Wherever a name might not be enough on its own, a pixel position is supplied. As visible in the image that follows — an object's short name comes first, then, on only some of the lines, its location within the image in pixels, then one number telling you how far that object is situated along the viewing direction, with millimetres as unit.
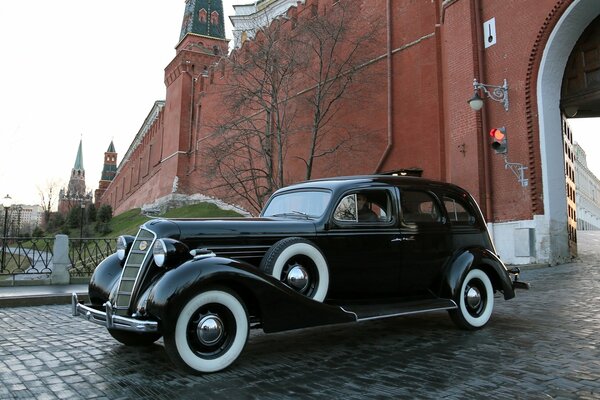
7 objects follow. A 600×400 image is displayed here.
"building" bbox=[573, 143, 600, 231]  48909
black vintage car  3490
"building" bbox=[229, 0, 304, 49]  40062
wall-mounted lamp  12719
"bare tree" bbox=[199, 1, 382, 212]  21172
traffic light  11320
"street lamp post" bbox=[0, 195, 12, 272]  19797
